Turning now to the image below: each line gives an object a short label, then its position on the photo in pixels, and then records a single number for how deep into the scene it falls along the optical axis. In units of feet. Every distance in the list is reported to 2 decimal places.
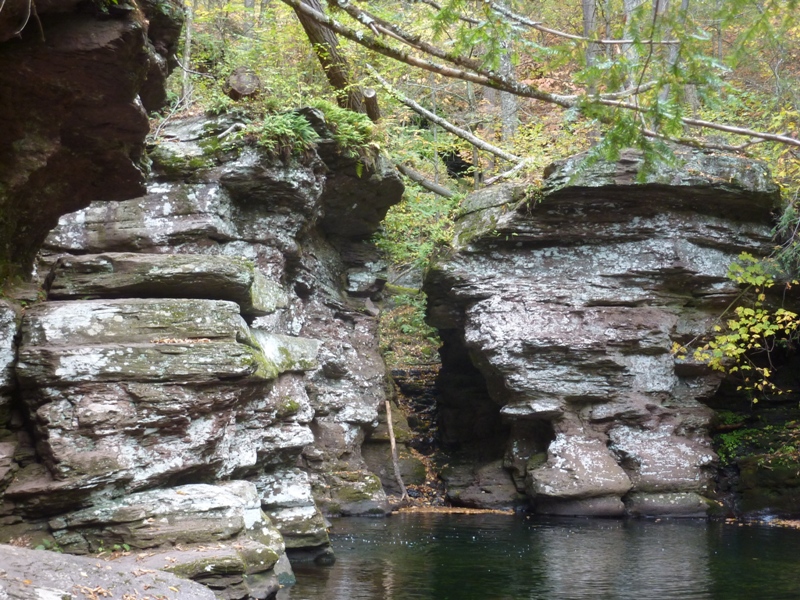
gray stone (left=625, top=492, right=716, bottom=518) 50.29
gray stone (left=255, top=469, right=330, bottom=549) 36.14
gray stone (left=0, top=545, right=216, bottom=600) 17.70
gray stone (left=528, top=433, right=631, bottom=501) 49.83
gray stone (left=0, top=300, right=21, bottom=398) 25.77
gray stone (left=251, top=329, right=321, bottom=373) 37.73
